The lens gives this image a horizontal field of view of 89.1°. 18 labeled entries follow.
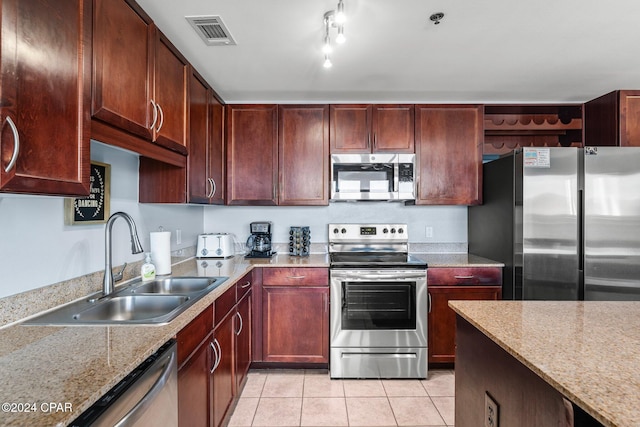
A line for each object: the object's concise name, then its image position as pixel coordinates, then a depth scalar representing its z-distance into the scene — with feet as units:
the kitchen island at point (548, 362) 2.51
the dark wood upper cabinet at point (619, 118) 8.37
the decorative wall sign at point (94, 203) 5.08
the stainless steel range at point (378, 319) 8.23
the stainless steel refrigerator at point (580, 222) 7.47
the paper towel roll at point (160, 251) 6.72
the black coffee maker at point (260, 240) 9.80
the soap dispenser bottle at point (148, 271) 6.22
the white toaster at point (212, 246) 9.36
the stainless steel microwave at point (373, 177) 9.28
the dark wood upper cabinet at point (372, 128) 9.41
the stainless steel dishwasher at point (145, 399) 2.70
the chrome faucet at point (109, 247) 5.22
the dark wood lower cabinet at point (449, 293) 8.45
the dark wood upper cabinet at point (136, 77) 4.05
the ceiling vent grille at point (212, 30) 5.61
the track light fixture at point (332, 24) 4.99
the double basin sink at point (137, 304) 4.17
